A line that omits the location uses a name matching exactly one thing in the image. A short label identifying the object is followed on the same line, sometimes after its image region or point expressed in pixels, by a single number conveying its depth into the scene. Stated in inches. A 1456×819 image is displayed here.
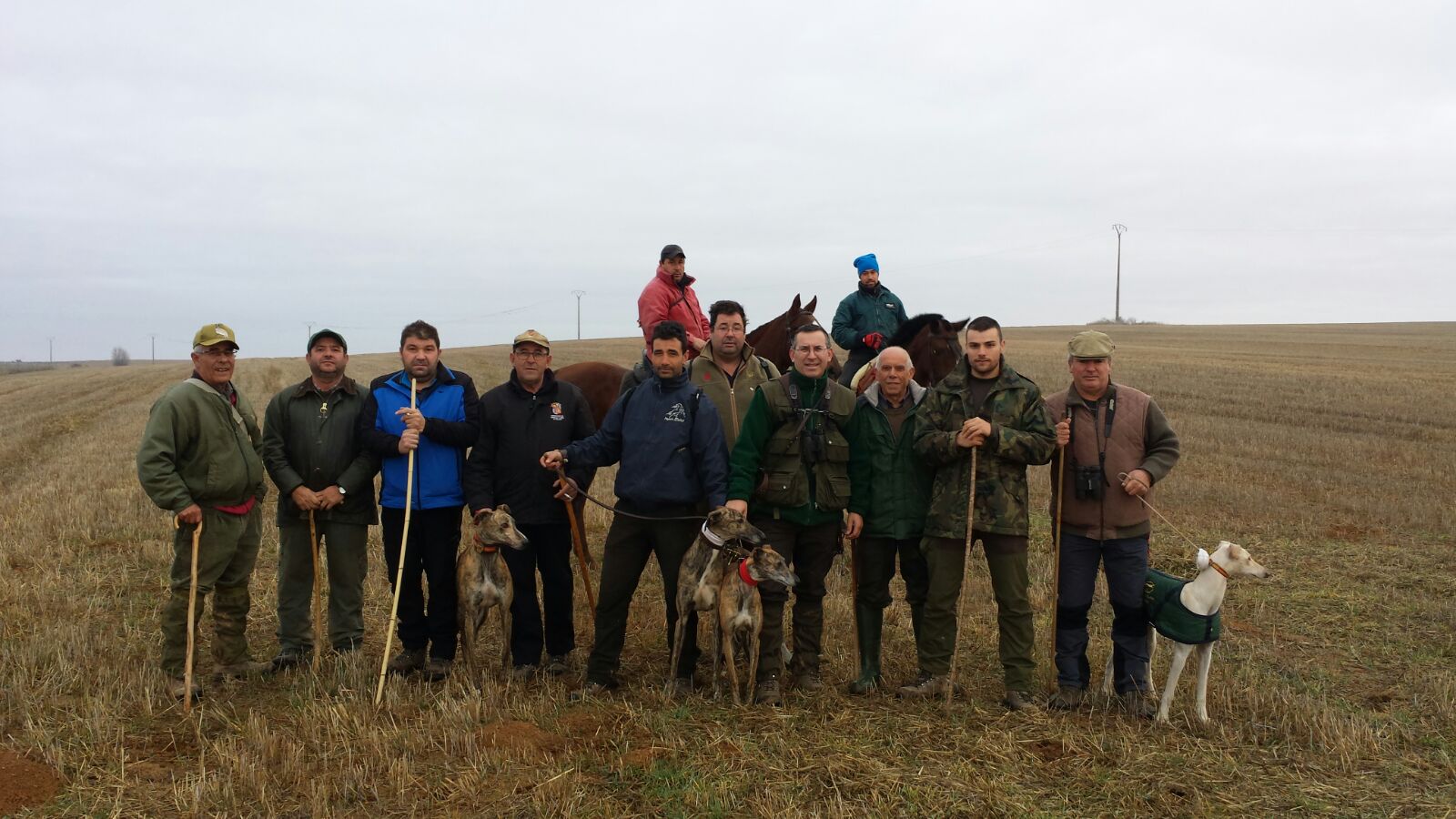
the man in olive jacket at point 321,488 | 258.5
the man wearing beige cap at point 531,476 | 251.4
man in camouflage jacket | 233.5
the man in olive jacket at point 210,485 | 233.9
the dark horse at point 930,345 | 340.2
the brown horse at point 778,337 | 382.3
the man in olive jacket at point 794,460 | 240.1
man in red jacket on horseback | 344.8
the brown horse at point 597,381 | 433.4
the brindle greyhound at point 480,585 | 242.5
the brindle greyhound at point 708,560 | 228.7
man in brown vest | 237.8
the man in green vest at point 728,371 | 264.5
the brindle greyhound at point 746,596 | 229.3
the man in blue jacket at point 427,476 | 251.9
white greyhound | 225.6
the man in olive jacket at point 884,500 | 247.1
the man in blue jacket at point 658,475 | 242.2
